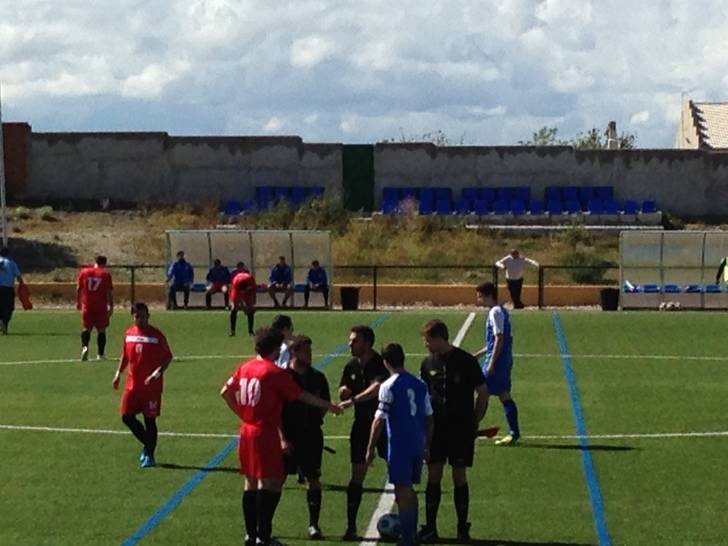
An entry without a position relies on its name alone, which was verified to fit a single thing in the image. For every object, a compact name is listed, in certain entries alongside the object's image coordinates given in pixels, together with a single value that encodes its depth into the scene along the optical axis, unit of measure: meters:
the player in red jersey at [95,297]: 27.66
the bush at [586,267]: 52.34
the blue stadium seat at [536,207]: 66.62
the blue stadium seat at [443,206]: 66.82
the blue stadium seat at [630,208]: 65.94
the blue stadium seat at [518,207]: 66.38
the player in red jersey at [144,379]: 16.58
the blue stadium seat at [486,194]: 67.31
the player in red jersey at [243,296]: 34.09
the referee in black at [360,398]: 12.84
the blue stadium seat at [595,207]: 65.94
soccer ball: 12.70
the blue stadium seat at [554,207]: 66.44
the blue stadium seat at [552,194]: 67.25
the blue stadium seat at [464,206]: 66.74
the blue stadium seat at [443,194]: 67.56
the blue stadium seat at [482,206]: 66.62
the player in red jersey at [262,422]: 11.95
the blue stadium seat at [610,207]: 65.56
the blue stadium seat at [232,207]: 66.41
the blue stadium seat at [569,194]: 67.00
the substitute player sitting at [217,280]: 45.28
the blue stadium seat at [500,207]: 66.31
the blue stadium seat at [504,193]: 67.31
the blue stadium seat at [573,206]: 66.19
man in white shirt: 43.34
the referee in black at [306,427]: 13.00
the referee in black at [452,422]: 12.90
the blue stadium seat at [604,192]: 67.11
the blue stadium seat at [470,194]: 67.38
